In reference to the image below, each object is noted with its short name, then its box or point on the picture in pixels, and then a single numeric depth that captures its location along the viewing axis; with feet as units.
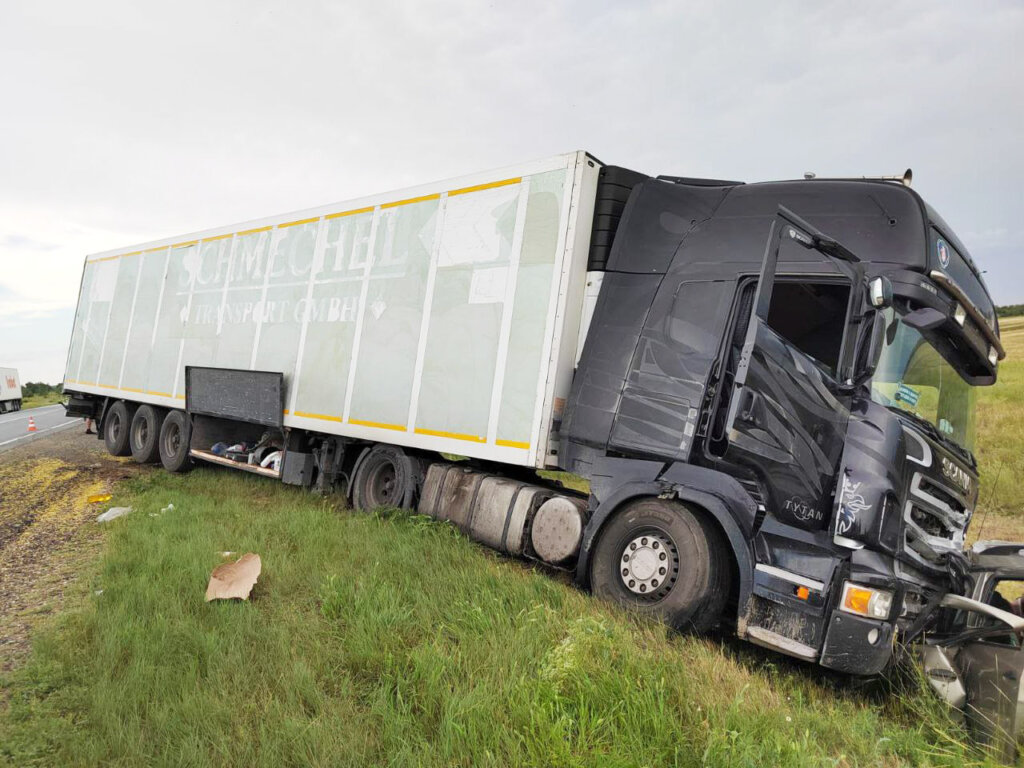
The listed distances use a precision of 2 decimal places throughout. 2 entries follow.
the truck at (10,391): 117.70
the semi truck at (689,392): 12.50
